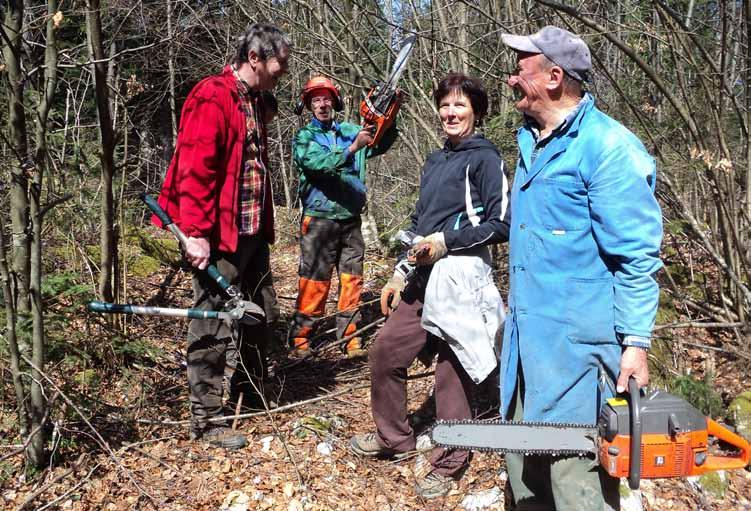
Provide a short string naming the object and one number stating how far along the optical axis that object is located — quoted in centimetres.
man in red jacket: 319
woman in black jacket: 308
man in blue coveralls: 206
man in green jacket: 497
